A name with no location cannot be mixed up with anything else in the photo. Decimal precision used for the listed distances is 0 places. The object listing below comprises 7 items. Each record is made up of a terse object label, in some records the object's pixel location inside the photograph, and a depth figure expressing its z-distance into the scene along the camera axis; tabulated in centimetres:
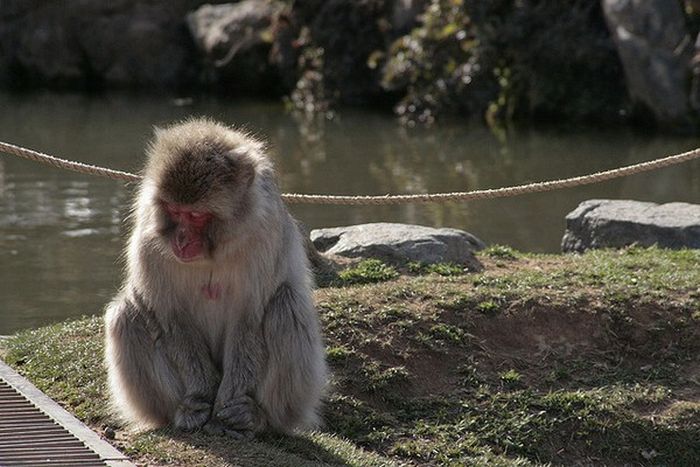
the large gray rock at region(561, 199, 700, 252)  1969
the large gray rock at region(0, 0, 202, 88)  5397
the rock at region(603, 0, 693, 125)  3787
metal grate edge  1063
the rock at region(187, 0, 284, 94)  5150
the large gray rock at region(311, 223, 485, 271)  1823
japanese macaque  1091
